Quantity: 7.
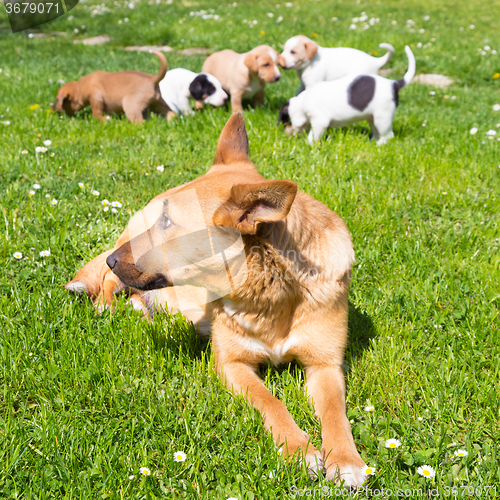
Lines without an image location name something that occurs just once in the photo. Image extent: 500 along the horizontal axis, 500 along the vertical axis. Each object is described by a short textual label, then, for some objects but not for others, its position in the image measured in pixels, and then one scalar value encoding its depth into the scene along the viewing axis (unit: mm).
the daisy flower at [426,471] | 1904
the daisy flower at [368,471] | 1928
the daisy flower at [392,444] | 2025
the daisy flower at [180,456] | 1991
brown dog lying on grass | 2076
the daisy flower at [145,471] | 1911
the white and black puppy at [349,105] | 5246
